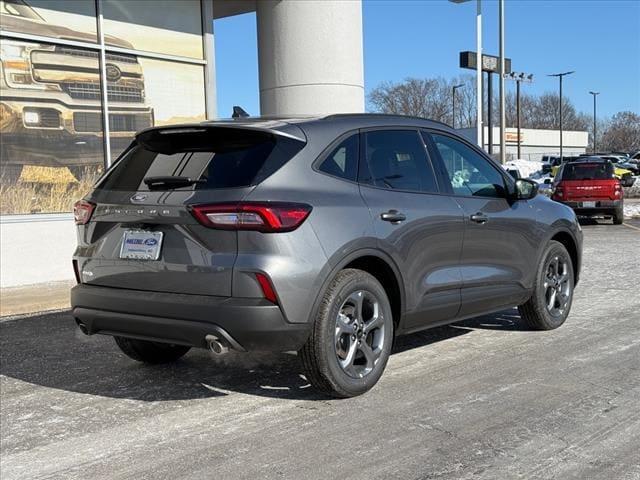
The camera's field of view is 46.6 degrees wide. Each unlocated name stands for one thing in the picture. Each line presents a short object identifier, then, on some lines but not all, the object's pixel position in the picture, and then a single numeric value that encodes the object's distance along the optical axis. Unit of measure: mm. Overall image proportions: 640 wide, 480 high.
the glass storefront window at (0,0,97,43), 10297
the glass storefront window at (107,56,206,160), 11531
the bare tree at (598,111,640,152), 111812
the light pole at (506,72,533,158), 40181
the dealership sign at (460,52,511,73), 21094
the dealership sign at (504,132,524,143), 82300
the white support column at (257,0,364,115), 12453
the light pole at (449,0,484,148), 21156
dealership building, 10375
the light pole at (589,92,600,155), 88650
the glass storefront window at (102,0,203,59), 11586
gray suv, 4188
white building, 83812
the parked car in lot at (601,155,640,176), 43062
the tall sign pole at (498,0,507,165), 24384
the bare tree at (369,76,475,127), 98750
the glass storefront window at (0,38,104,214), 10367
